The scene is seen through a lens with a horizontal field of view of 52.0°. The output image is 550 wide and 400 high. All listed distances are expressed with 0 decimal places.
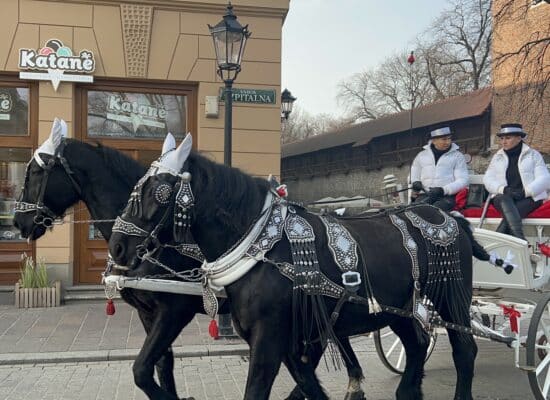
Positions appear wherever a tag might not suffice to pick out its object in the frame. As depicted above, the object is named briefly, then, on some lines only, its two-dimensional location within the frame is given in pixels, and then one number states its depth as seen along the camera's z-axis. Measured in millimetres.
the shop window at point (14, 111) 9547
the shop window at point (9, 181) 9617
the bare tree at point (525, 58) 19875
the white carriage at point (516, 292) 4441
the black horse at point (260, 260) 3162
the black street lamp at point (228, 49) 7262
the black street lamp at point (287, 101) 16719
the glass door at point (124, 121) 9680
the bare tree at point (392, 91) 44062
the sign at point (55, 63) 9219
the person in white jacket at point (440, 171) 5273
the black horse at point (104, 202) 4117
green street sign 9836
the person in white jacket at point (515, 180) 5207
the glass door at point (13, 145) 9484
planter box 8797
